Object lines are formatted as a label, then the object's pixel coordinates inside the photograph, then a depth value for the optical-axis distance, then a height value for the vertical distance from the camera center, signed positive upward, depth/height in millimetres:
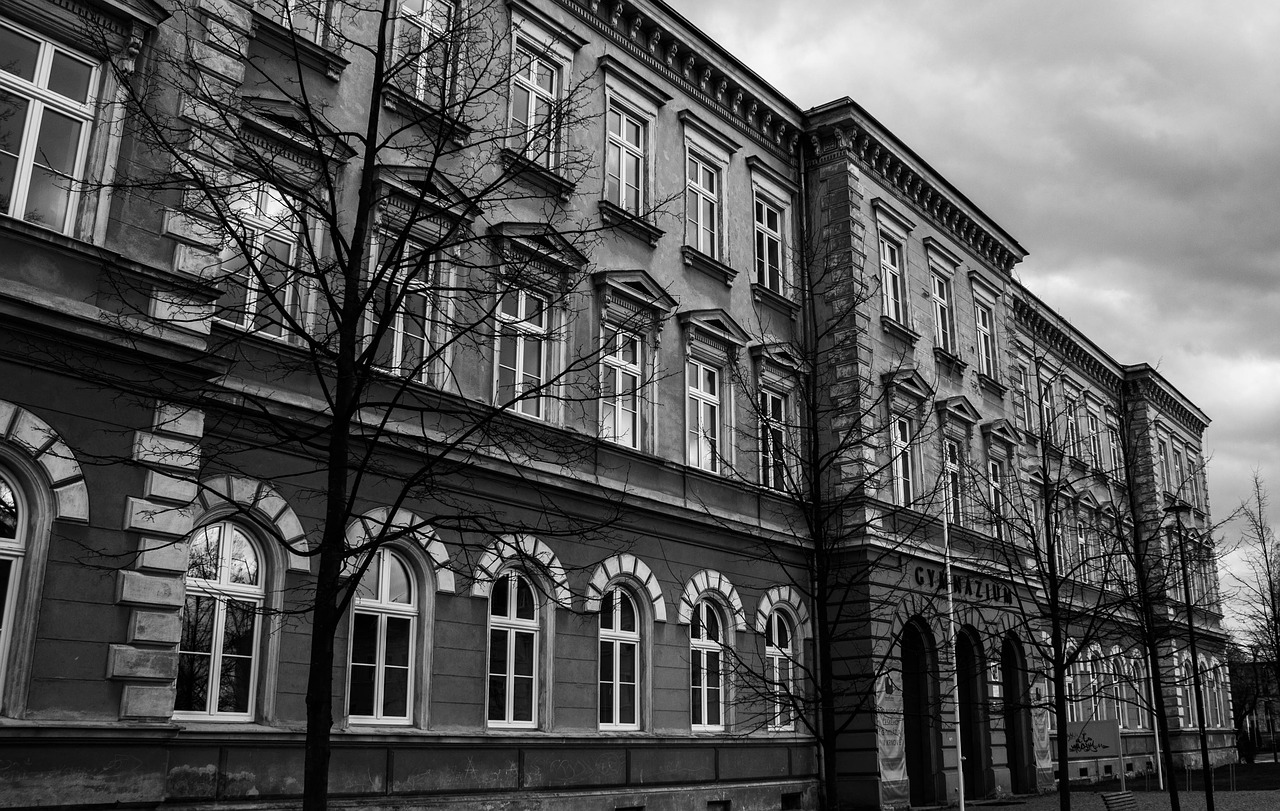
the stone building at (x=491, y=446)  12109 +3830
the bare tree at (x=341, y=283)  10461 +5163
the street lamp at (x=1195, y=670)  23180 +1233
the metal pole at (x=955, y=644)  22505 +1901
